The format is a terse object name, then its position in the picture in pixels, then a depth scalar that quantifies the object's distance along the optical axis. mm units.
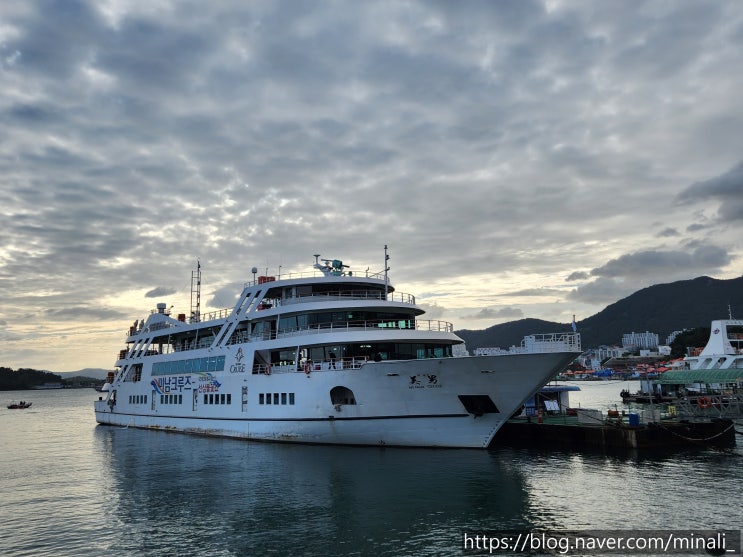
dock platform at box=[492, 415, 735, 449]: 29734
